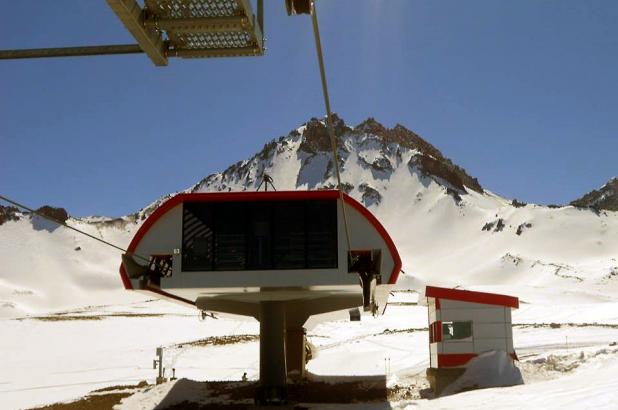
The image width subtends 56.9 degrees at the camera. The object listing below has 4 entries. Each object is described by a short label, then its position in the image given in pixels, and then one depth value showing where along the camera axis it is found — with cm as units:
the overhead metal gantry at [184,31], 551
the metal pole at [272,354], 2355
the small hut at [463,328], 2630
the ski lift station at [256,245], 2056
